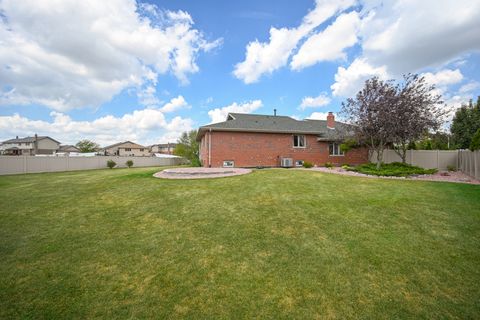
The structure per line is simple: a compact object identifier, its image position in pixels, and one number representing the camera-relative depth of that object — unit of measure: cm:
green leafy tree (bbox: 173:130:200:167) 3347
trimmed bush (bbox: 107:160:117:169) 2663
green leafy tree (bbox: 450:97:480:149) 2461
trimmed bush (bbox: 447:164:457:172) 1544
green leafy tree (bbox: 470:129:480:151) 1105
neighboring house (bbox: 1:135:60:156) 5119
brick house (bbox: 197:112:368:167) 1681
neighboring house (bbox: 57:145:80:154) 6361
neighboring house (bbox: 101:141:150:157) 6078
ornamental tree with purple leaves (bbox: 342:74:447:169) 1331
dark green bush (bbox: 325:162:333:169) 1757
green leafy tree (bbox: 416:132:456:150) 1490
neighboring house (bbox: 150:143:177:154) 9048
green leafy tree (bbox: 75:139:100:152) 6425
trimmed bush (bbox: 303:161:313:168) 1748
